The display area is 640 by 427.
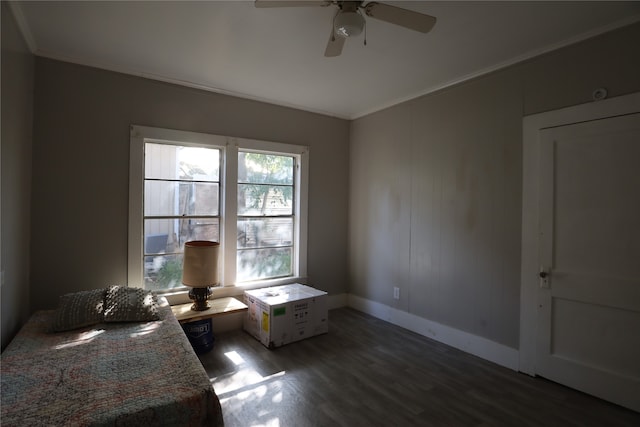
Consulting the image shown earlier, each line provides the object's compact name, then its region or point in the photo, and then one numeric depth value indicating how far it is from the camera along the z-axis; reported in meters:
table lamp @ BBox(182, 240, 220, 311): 3.01
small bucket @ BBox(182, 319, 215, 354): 2.96
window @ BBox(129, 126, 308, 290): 3.12
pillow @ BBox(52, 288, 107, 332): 2.26
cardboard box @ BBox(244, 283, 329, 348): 3.15
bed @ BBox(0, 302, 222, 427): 1.39
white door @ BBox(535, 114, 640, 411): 2.19
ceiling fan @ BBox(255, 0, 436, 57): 1.70
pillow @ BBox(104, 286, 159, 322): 2.43
